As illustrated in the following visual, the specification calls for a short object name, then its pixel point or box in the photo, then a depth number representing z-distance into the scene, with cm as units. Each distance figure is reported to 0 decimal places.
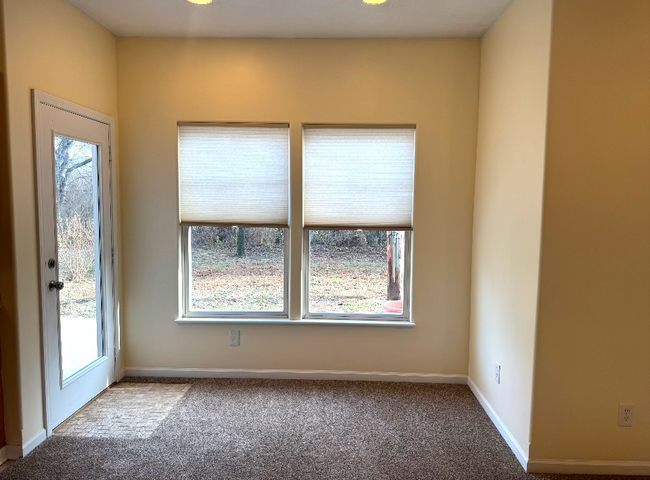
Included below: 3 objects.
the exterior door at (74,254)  238
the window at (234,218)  311
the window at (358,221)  309
